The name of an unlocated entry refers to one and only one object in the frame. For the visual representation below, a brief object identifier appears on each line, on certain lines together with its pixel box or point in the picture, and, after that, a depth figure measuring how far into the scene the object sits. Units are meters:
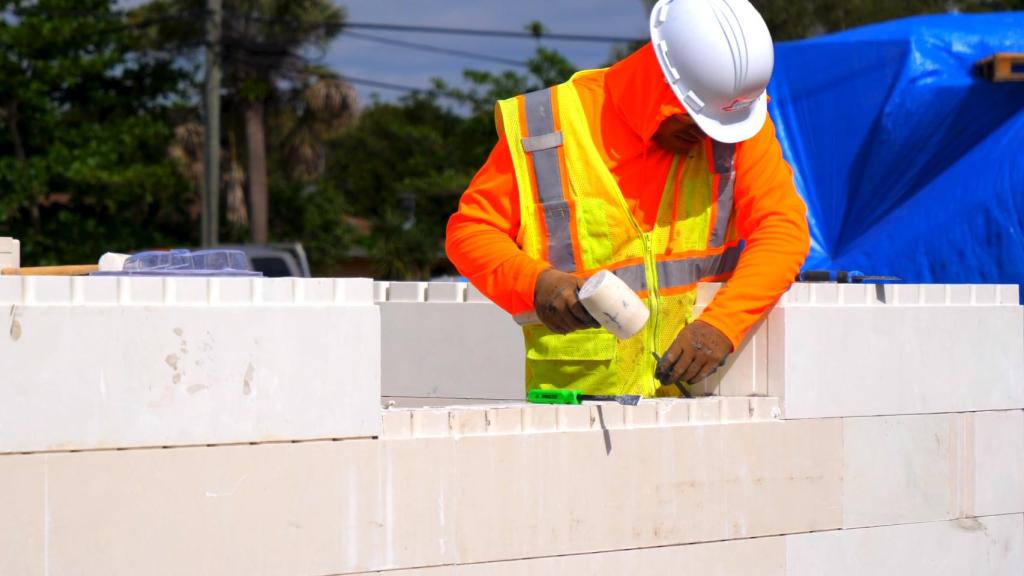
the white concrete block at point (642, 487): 6.73
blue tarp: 11.88
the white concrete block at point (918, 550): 7.73
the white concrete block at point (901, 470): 7.87
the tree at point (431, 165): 56.97
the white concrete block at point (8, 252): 8.20
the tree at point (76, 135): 46.53
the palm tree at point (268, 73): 55.62
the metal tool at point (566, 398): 7.28
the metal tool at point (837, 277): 9.45
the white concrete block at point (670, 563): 6.82
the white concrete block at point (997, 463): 8.32
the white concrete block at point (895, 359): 7.73
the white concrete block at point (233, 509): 5.73
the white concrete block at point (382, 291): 11.33
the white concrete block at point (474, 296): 11.09
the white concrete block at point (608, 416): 7.11
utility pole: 44.56
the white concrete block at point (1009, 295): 8.58
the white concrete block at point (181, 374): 5.73
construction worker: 8.04
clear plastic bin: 6.93
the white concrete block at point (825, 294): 7.96
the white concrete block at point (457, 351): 10.98
